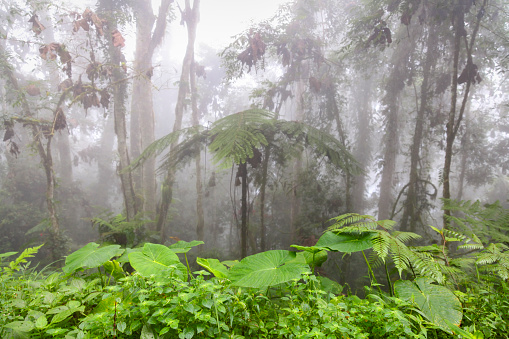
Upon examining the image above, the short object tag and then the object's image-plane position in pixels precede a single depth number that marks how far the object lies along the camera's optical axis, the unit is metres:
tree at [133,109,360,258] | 3.51
